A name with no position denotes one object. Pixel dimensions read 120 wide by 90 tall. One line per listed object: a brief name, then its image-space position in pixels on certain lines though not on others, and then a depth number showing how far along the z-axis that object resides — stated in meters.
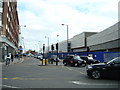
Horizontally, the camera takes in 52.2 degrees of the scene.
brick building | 24.17
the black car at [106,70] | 7.94
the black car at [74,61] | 17.26
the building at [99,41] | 37.45
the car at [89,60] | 19.34
